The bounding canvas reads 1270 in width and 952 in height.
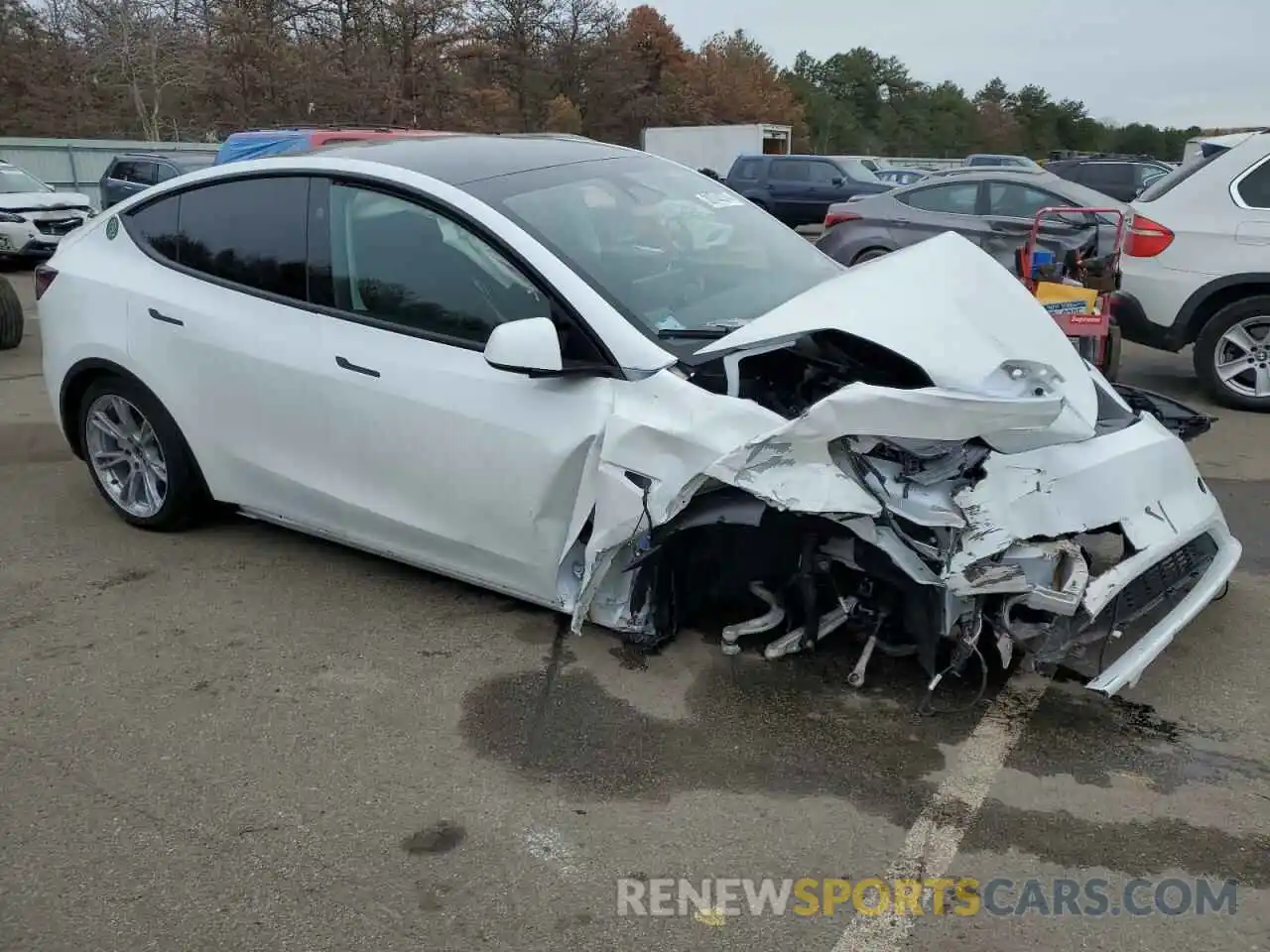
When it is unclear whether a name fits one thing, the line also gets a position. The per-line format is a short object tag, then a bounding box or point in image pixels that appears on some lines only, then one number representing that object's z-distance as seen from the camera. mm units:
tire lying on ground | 9289
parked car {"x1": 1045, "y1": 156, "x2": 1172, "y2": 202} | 18469
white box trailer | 34156
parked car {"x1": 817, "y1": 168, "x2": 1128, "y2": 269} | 10609
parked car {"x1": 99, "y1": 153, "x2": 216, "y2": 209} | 17109
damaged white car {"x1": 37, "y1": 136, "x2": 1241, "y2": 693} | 3039
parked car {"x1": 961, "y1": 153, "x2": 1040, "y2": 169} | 26988
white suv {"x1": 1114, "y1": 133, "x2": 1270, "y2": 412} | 6973
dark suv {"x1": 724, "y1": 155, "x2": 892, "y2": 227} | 23188
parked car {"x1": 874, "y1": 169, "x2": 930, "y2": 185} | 25875
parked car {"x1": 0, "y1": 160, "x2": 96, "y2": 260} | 15258
